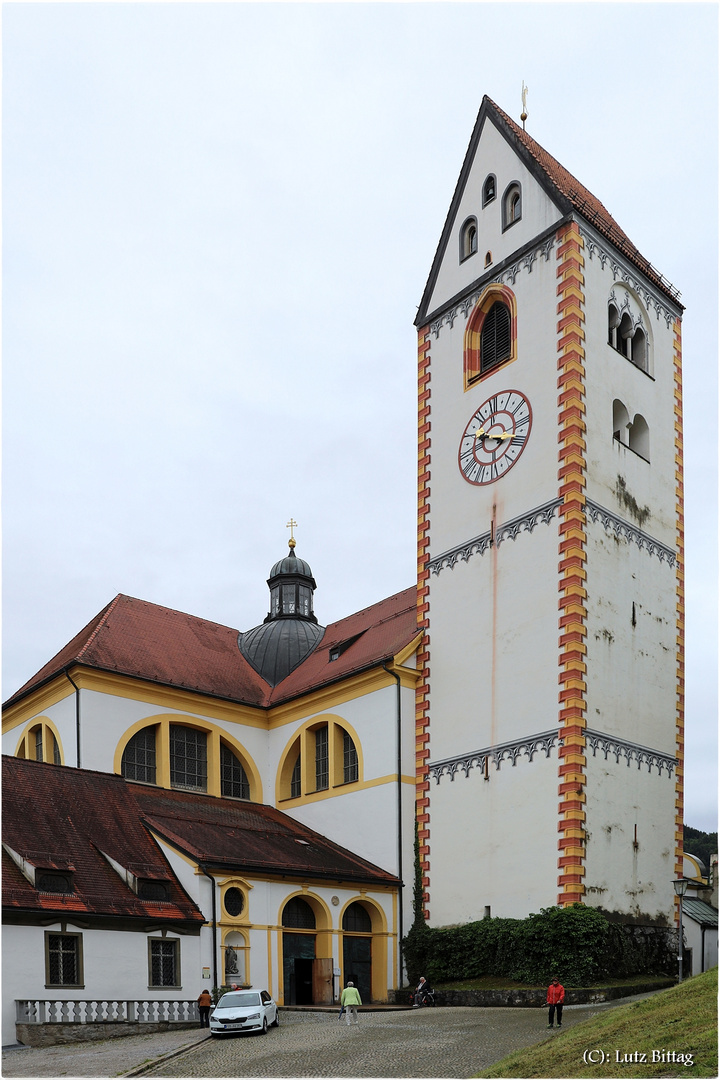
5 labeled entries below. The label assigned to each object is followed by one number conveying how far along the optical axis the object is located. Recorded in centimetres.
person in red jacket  2023
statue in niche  2706
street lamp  2443
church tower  2791
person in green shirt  2266
